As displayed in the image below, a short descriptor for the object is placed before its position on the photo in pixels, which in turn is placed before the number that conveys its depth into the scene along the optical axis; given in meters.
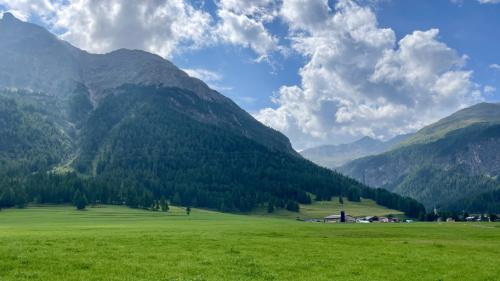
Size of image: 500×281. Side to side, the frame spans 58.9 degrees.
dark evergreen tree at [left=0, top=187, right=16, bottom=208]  196.38
